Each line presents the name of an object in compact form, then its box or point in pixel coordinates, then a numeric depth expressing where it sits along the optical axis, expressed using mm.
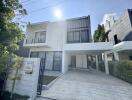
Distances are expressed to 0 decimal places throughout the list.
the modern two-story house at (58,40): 11898
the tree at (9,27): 5582
